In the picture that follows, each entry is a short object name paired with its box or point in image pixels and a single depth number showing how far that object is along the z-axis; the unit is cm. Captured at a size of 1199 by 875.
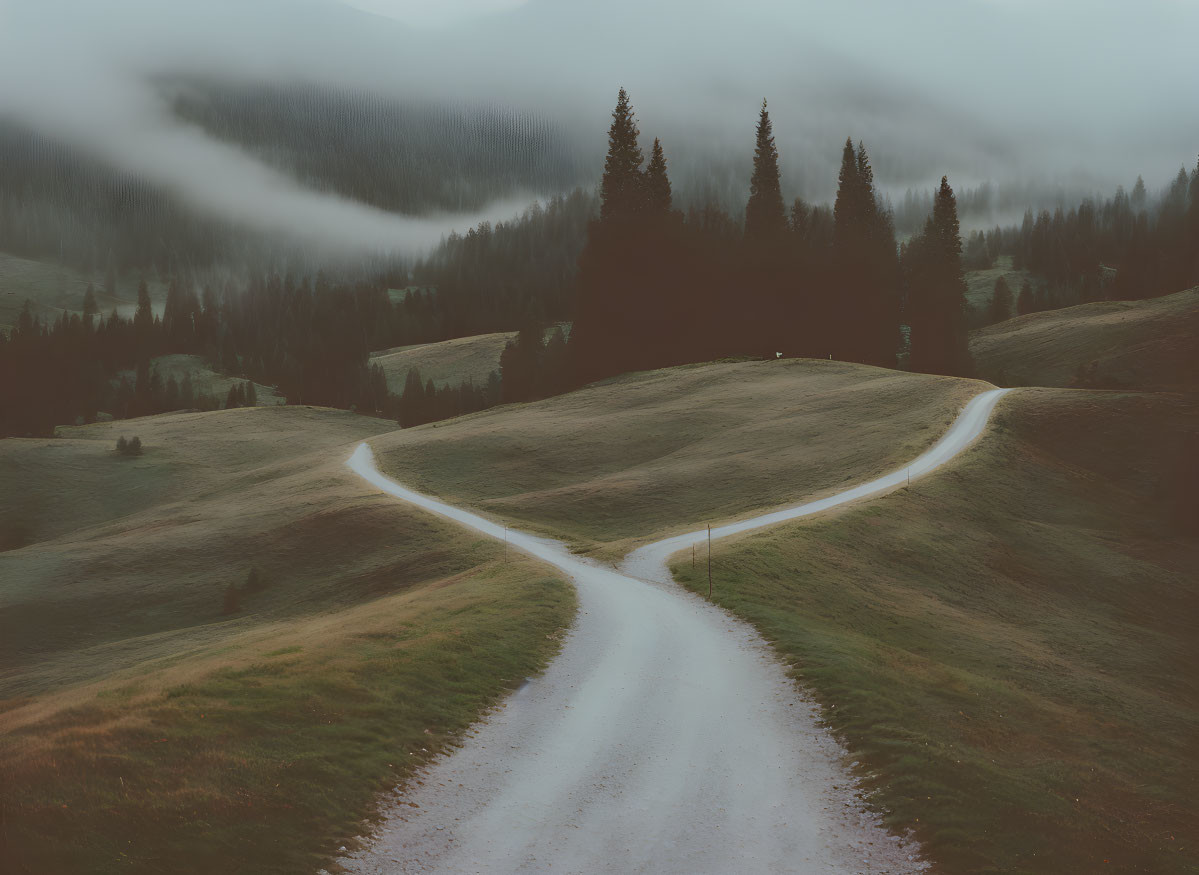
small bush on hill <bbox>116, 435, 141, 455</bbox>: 9700
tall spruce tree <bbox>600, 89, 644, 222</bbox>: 11919
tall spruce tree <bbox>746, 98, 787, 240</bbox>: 11850
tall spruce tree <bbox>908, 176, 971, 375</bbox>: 10681
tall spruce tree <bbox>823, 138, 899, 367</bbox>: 11206
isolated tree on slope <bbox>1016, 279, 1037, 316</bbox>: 18875
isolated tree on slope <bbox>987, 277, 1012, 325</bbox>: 16325
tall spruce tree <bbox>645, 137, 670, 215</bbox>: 11938
